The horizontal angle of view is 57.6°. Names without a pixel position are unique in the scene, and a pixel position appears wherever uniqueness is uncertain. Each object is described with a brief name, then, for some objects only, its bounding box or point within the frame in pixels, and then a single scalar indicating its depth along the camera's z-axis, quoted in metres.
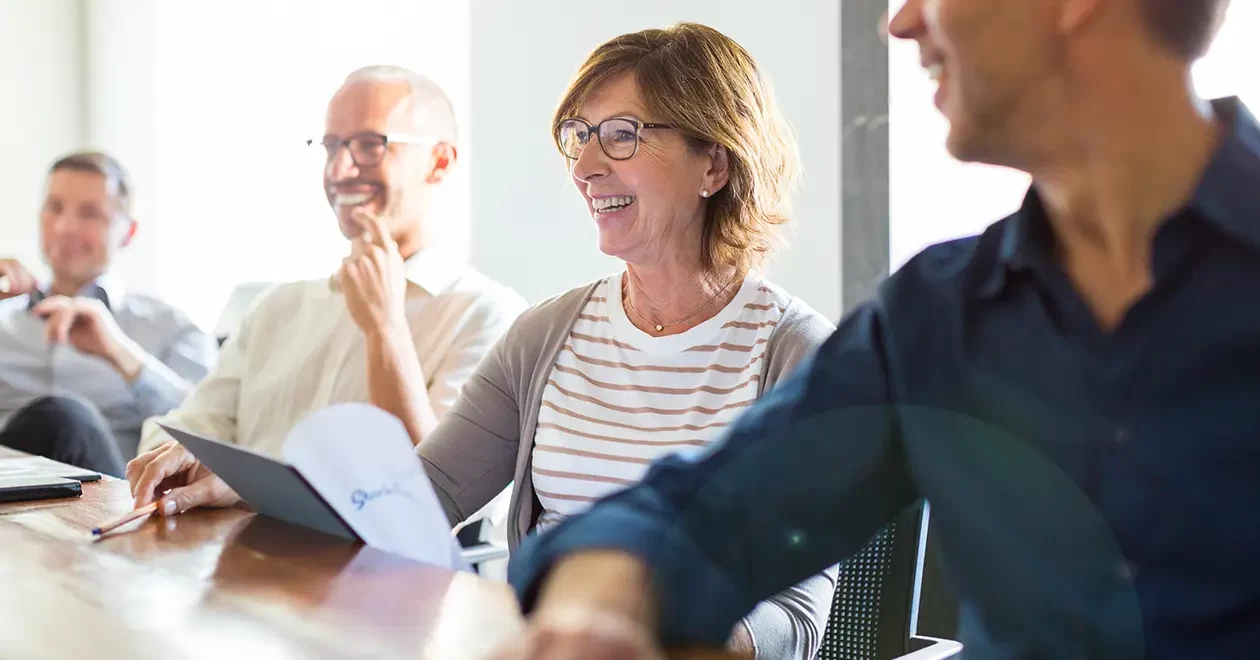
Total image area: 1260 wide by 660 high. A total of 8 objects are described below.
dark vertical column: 2.60
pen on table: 1.23
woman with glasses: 1.59
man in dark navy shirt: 0.70
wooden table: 0.80
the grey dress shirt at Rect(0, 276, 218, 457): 3.40
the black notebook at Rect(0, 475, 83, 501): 1.46
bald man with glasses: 2.36
